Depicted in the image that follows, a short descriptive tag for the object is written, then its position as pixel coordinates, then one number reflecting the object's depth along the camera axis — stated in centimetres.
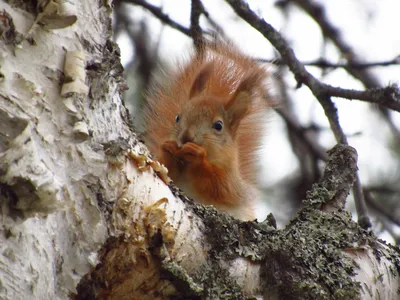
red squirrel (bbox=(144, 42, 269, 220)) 413
